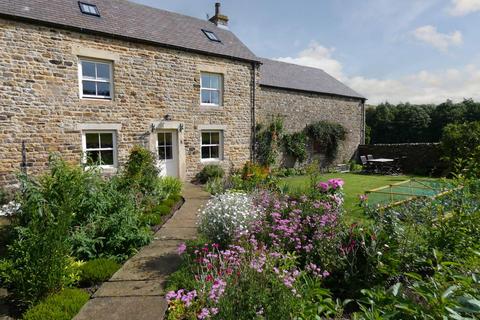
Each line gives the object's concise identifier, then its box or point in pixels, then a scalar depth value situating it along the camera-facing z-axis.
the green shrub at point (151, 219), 5.45
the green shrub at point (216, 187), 7.88
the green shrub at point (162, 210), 6.59
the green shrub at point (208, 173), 11.10
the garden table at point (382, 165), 15.61
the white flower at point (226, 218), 3.96
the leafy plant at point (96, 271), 3.81
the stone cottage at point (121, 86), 7.84
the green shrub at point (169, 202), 7.39
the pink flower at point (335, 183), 5.39
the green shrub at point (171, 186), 8.41
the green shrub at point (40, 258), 3.26
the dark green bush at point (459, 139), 13.30
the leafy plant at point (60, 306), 2.96
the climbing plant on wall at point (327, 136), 16.47
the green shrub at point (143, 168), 7.75
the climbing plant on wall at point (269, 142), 13.74
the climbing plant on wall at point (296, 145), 15.30
